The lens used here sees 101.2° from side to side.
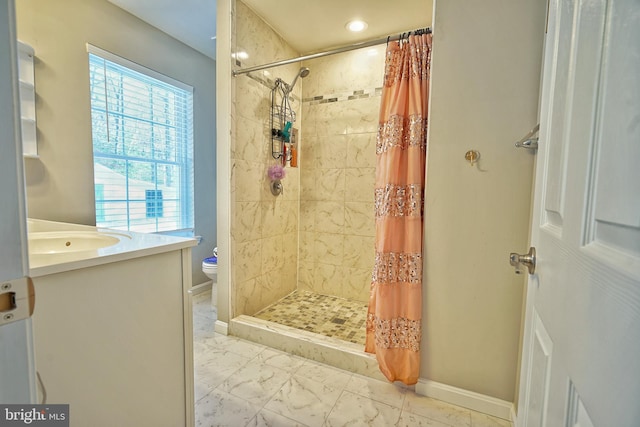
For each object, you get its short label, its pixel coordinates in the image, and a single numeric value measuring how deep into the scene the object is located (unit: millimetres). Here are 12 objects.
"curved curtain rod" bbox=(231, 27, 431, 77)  1571
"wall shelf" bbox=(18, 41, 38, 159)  1637
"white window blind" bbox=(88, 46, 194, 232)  2127
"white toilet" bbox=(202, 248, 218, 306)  2418
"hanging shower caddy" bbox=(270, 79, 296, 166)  2396
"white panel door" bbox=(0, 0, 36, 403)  410
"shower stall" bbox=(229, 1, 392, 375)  2072
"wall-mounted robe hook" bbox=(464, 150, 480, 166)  1312
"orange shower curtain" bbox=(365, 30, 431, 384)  1459
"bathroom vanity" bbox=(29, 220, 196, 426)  729
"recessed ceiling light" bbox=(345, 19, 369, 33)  2162
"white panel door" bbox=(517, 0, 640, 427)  304
